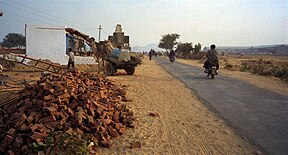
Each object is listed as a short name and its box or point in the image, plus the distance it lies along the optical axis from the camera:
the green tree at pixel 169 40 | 93.75
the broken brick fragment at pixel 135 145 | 4.87
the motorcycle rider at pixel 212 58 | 15.77
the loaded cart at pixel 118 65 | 16.98
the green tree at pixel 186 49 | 62.52
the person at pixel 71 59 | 16.16
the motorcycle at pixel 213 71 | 15.43
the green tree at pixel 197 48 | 60.85
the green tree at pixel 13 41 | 65.06
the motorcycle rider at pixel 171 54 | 33.53
